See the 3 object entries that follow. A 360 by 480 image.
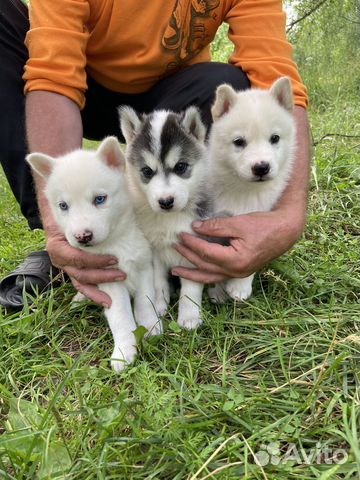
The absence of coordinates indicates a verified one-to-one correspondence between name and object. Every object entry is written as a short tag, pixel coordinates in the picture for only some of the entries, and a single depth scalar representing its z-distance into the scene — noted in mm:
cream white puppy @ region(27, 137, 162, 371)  444
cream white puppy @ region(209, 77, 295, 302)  511
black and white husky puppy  488
